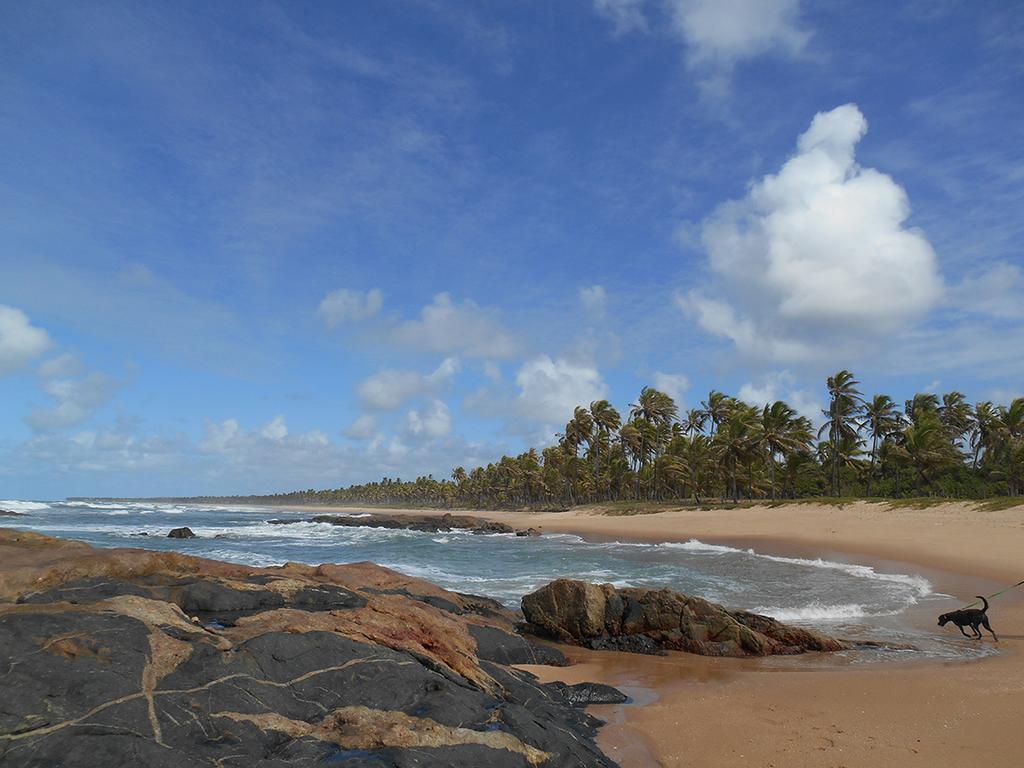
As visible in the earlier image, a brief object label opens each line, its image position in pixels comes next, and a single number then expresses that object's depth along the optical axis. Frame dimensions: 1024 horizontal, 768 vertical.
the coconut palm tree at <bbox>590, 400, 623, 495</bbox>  88.00
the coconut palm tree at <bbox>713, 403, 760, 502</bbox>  58.78
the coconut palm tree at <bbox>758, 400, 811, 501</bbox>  57.56
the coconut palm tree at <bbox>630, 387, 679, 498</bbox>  87.69
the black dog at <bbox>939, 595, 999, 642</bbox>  11.45
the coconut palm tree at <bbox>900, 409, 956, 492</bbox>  52.09
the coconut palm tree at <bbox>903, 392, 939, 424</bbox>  71.56
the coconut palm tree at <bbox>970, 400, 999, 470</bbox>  57.05
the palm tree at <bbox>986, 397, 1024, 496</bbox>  48.82
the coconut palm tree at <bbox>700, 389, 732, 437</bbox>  77.31
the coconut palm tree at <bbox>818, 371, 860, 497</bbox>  58.78
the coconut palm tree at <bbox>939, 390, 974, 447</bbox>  65.56
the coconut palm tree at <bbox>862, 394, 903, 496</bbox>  59.88
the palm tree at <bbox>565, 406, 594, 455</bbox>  90.12
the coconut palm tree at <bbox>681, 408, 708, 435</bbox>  84.32
